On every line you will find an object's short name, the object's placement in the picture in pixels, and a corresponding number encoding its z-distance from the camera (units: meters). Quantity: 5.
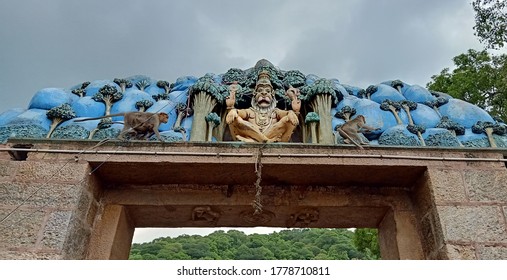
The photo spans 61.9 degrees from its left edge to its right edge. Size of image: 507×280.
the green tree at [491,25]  8.47
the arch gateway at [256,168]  4.29
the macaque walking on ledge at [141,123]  4.91
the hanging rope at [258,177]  4.41
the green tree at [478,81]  10.17
